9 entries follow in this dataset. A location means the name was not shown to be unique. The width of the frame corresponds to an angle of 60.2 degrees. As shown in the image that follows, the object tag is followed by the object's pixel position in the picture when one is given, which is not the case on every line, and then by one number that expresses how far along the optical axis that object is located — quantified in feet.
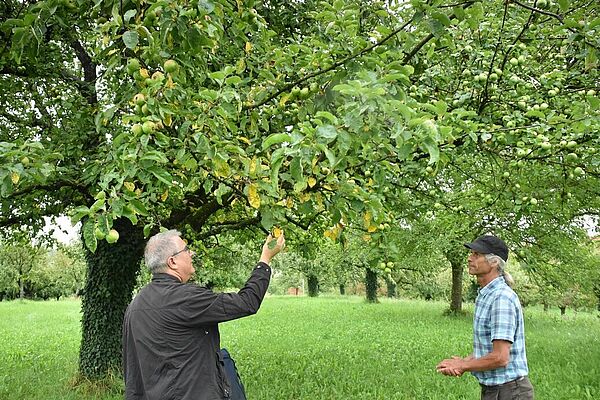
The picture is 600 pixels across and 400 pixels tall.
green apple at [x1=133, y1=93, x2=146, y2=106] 10.84
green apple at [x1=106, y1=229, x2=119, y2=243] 9.78
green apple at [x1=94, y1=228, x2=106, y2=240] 9.08
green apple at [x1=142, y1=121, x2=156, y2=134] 10.25
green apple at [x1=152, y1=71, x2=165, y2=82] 10.89
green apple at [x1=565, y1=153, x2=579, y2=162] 15.35
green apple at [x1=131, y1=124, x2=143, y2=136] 10.50
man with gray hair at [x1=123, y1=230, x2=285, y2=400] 10.28
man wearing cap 12.17
